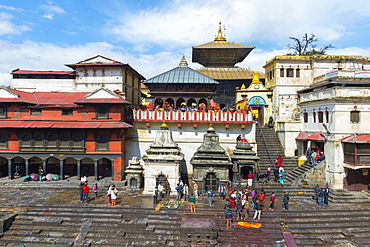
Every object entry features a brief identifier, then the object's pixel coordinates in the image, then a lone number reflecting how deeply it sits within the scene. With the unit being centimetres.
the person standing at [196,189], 1912
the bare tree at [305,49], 4053
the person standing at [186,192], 1883
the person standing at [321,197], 1784
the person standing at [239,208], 1599
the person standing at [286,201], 1681
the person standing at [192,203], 1665
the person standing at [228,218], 1492
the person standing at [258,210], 1588
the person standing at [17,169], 2439
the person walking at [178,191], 1862
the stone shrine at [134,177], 2120
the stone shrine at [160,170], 2028
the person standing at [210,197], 1742
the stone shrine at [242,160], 2103
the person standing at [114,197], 1767
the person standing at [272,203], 1691
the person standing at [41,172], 2307
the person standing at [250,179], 2033
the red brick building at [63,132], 2289
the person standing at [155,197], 1791
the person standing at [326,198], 1823
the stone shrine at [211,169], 2012
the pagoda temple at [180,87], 2594
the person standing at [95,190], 1953
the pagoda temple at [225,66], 3456
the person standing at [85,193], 1819
